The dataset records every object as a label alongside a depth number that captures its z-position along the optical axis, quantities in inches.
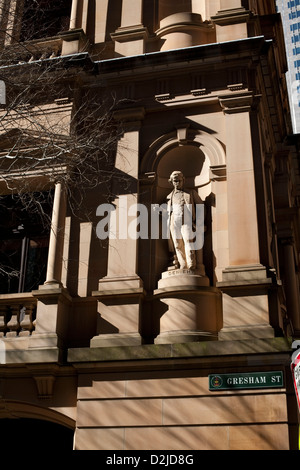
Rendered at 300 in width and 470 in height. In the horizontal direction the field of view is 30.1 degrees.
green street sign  393.7
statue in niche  463.7
